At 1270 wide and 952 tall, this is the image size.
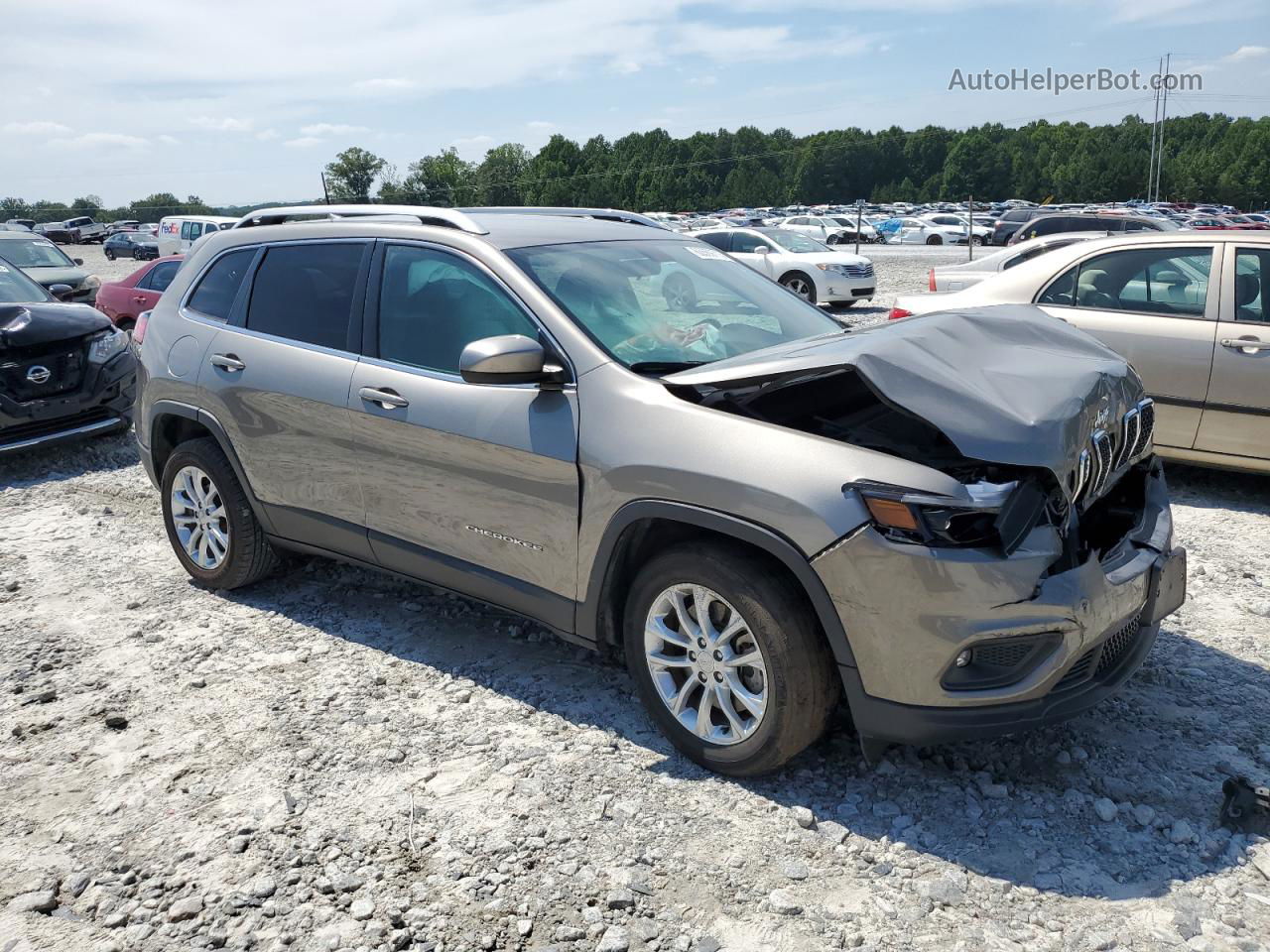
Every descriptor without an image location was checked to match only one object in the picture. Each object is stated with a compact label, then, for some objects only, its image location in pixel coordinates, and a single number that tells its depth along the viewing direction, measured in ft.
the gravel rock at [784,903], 9.17
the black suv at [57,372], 25.70
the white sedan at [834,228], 146.61
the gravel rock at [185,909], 9.35
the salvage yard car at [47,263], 48.04
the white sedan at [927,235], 155.74
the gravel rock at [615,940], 8.79
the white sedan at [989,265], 30.30
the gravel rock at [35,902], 9.59
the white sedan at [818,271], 59.06
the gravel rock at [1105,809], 10.27
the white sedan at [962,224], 143.24
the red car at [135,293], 45.11
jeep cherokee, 9.57
